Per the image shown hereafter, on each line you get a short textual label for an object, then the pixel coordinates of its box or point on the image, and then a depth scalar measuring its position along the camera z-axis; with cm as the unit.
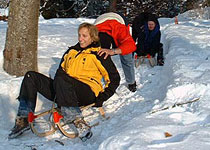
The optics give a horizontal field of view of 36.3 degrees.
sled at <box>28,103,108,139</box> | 346
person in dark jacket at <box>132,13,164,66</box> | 655
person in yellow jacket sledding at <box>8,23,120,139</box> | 353
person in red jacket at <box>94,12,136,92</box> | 457
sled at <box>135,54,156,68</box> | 633
